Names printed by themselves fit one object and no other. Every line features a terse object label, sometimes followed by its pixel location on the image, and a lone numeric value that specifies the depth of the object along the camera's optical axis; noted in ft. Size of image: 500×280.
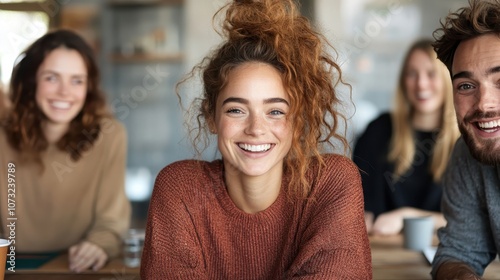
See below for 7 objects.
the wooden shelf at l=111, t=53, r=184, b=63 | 14.88
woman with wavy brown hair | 7.36
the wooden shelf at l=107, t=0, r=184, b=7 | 14.84
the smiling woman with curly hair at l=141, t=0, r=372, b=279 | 5.10
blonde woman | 9.09
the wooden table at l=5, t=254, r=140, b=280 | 5.44
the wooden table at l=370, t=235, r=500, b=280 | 5.45
